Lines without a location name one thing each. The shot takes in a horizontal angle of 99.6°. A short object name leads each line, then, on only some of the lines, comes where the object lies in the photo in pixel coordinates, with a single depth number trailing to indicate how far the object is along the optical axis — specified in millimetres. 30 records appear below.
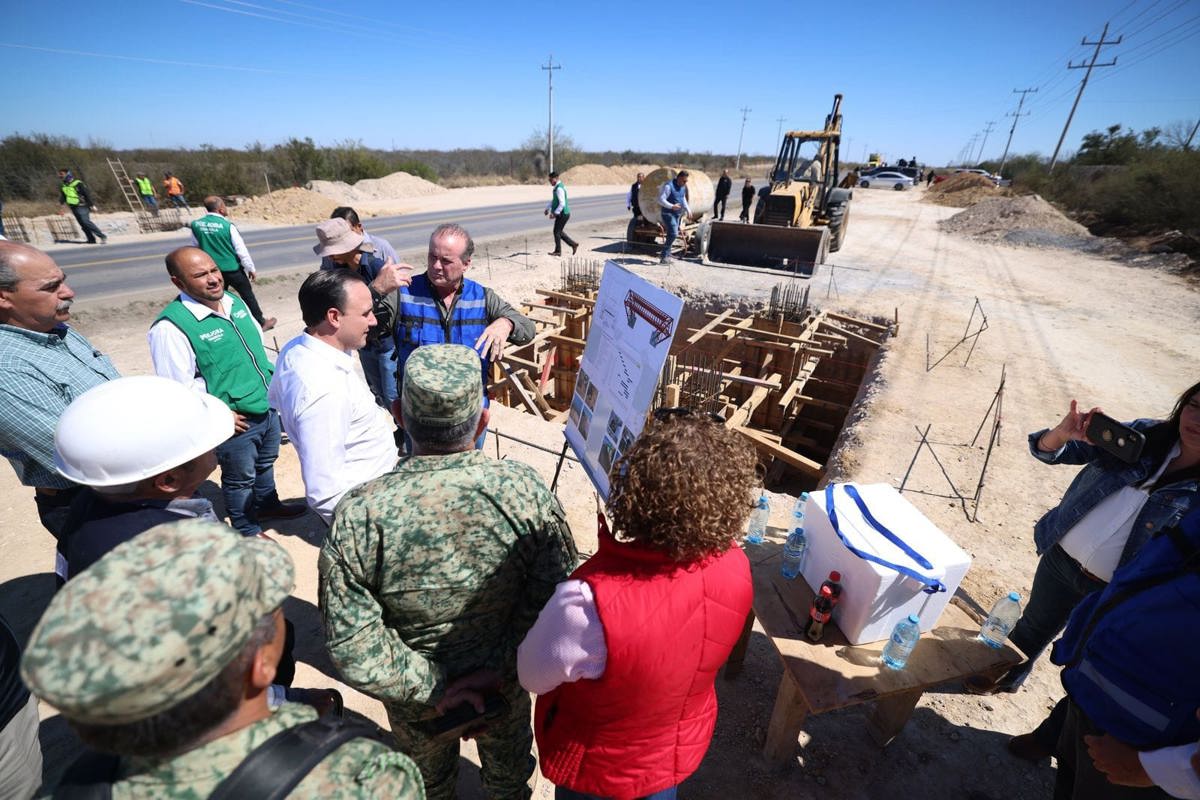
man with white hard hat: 1509
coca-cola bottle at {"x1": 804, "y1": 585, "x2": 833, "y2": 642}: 2348
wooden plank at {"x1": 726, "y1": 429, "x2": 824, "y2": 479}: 5742
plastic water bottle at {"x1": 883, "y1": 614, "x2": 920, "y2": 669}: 2254
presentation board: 2072
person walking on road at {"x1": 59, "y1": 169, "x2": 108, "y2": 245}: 14805
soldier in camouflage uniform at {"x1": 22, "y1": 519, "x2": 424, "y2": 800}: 740
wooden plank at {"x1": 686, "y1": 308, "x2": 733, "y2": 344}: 7965
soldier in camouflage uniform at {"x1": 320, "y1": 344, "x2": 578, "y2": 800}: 1563
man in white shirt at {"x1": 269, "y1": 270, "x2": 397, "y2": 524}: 2338
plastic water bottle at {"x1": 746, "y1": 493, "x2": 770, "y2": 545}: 3154
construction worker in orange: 21234
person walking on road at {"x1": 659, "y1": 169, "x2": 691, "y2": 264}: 13102
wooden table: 2229
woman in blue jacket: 2252
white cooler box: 2215
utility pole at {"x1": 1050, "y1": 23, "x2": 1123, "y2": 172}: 31500
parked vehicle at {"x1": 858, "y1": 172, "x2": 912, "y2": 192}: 41750
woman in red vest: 1414
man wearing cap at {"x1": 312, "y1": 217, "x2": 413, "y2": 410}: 3662
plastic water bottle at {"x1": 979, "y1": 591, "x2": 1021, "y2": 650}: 2385
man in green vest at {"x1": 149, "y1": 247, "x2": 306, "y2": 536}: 3076
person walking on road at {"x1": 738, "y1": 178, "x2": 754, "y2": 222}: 18344
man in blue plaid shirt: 2283
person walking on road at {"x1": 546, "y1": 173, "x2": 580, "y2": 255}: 13414
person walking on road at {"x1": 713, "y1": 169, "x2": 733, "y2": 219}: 20197
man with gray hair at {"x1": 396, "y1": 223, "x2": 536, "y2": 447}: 3486
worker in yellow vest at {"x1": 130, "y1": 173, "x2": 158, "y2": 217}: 20156
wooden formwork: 7095
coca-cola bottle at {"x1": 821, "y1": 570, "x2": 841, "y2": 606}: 2379
